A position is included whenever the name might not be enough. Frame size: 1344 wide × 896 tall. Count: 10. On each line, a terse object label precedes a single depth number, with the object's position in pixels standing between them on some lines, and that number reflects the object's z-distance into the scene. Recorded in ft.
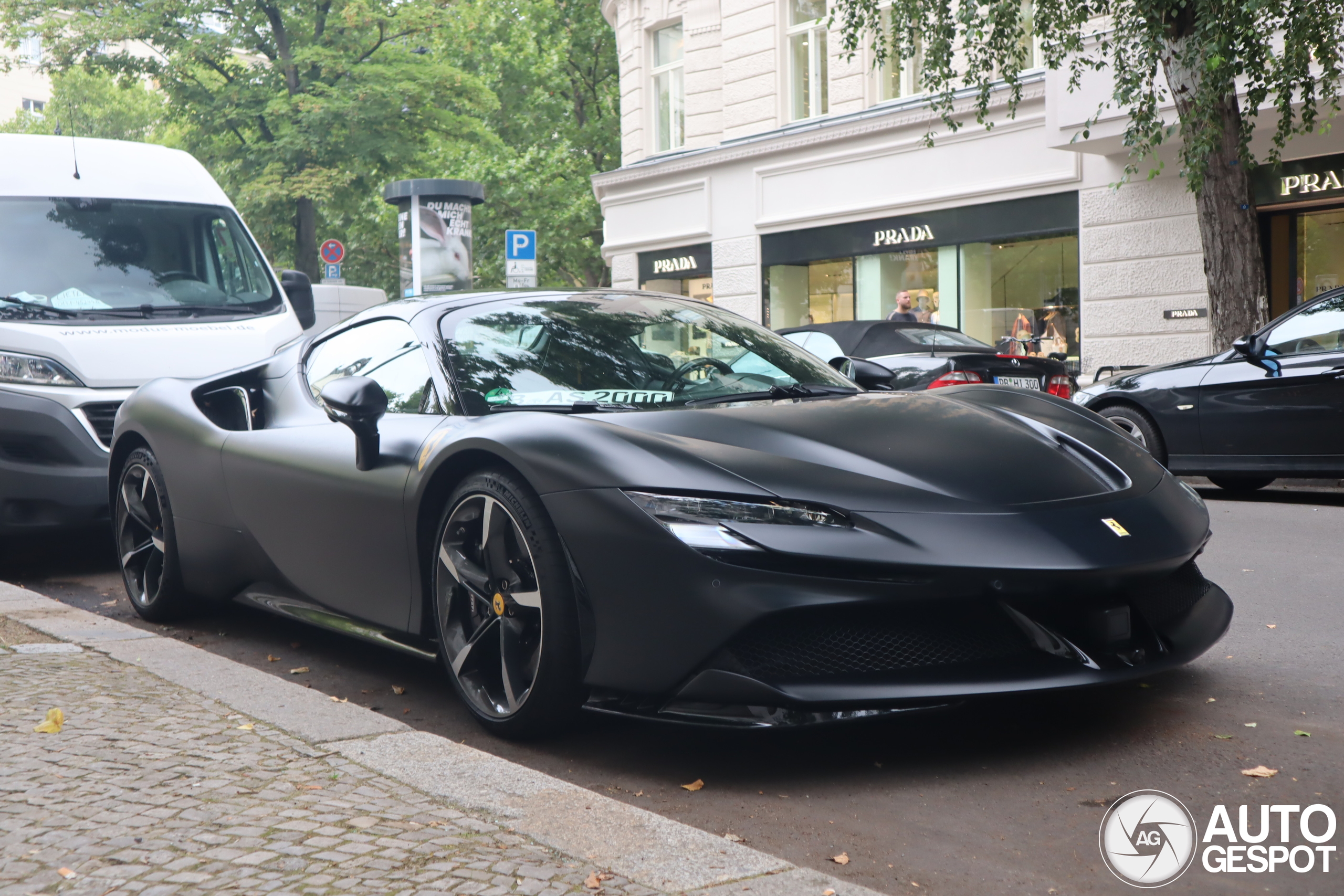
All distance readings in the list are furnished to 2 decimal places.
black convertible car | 35.86
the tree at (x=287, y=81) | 86.48
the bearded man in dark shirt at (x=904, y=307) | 57.26
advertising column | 60.75
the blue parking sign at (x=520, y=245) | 56.03
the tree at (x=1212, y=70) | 37.58
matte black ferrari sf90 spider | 10.34
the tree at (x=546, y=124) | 119.65
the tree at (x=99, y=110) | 146.30
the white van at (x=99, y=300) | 22.34
